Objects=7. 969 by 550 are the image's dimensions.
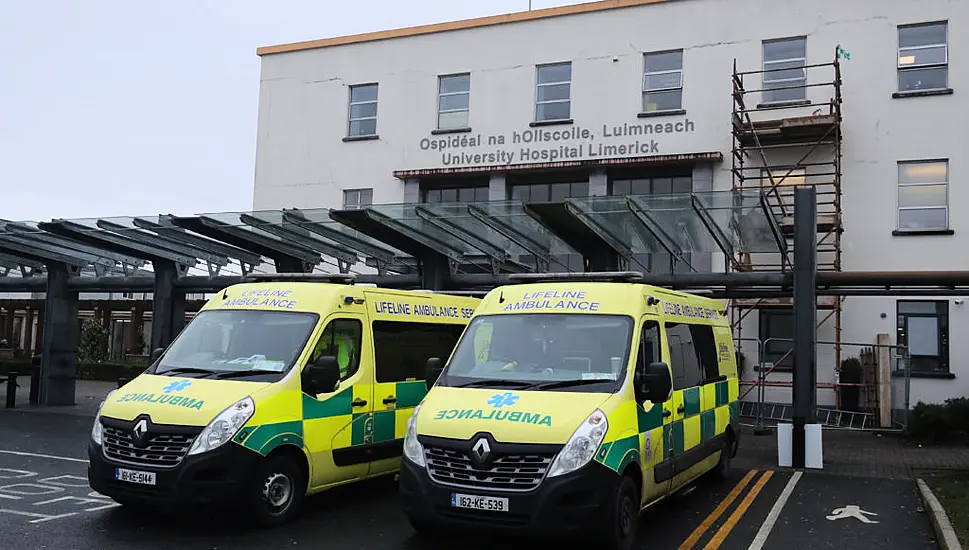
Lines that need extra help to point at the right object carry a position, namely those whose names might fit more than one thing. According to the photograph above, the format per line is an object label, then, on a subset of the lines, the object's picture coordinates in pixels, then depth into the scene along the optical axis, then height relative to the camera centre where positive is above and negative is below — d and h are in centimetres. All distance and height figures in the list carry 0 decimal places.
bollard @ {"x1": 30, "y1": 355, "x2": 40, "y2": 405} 2155 -133
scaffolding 2005 +492
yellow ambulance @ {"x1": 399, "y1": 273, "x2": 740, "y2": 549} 690 -60
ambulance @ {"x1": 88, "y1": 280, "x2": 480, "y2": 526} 782 -66
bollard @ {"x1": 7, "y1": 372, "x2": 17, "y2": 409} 2058 -151
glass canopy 1383 +192
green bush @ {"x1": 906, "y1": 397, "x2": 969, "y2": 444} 1666 -124
